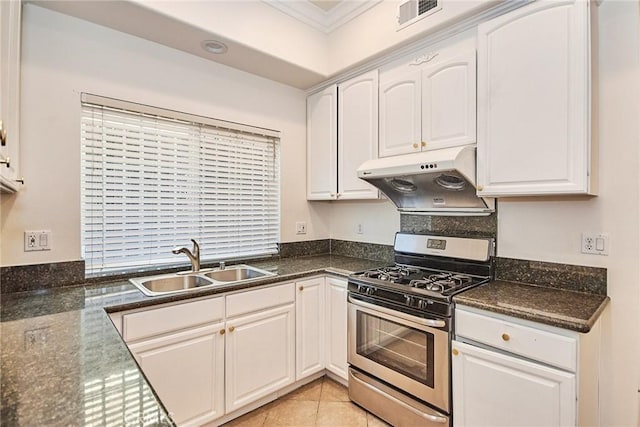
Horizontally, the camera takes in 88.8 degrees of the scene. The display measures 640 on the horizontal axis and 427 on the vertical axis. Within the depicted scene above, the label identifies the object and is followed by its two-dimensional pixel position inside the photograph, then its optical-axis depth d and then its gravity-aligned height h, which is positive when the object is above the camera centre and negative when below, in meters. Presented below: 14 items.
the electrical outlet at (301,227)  3.09 -0.12
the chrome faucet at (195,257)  2.31 -0.31
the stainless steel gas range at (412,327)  1.76 -0.66
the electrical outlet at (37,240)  1.83 -0.16
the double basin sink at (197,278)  2.14 -0.46
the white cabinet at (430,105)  1.98 +0.73
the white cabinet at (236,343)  1.76 -0.82
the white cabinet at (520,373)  1.38 -0.72
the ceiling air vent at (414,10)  2.08 +1.35
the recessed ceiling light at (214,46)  2.24 +1.18
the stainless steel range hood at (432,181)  1.90 +0.23
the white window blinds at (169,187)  2.06 +0.19
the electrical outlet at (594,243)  1.71 -0.14
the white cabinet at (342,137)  2.55 +0.66
